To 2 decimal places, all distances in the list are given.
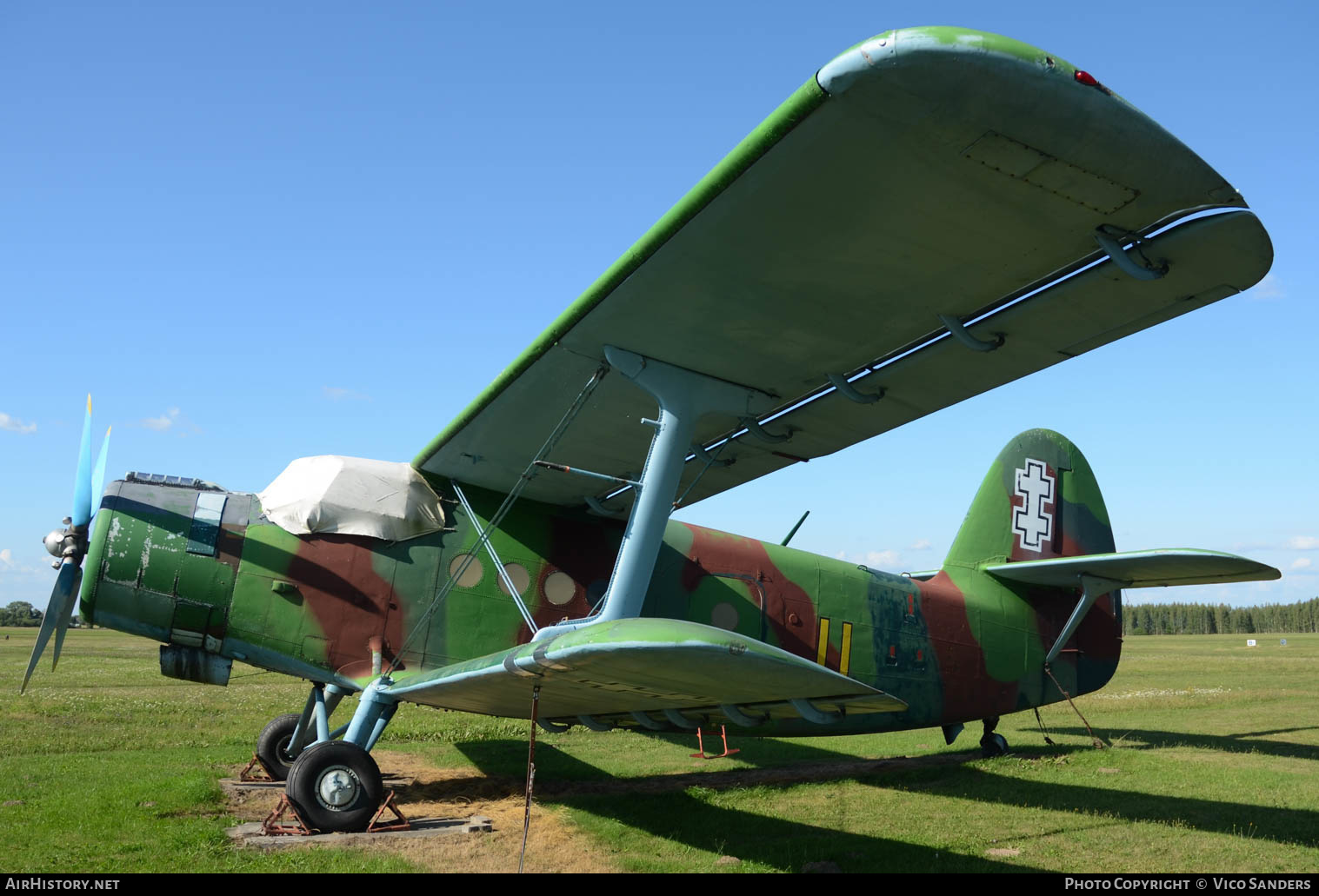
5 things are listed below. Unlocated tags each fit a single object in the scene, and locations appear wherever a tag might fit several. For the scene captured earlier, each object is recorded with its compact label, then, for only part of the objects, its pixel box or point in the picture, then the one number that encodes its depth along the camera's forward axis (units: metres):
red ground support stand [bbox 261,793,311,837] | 6.31
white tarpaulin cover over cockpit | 7.35
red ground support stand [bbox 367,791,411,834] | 6.56
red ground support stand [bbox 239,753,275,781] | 8.84
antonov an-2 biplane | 3.60
